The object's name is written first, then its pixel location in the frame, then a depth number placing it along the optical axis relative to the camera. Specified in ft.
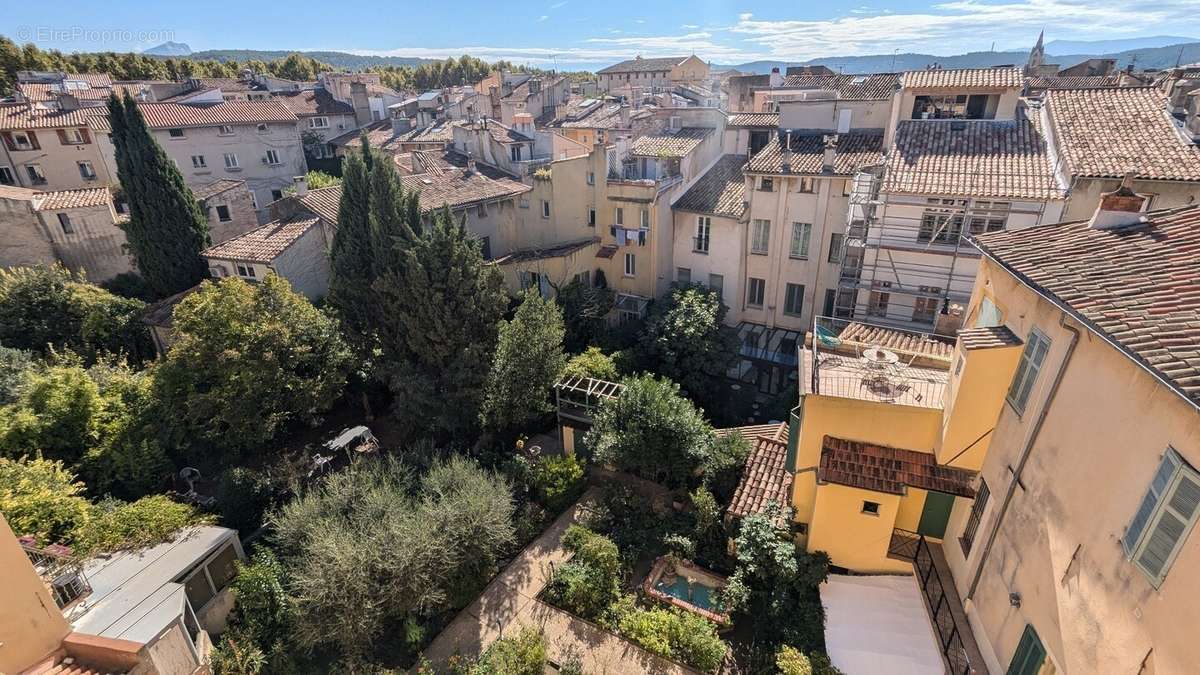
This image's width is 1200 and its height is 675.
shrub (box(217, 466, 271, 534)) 59.57
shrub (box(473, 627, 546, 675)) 43.78
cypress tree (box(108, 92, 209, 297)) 91.66
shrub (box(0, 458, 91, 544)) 48.21
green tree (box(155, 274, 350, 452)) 65.05
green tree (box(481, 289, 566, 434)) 69.92
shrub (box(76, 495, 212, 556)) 49.78
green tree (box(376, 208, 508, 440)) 67.05
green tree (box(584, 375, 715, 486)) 60.39
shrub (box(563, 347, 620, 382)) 79.57
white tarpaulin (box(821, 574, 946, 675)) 39.45
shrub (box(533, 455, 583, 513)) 63.98
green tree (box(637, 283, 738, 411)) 85.15
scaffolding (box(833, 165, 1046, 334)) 67.72
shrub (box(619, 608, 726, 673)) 44.96
